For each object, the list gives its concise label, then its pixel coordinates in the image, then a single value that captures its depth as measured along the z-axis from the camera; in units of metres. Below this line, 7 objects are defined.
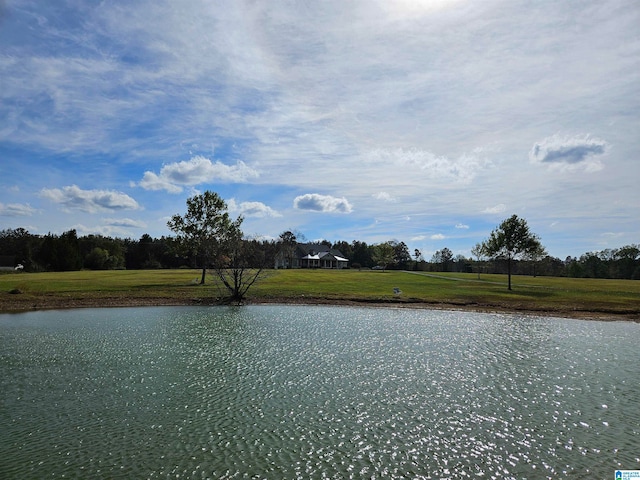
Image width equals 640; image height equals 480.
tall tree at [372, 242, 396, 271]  95.81
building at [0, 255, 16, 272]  89.94
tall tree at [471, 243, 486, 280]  77.68
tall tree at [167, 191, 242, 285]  45.38
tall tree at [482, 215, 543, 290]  45.84
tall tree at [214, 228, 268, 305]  34.00
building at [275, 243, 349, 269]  110.44
